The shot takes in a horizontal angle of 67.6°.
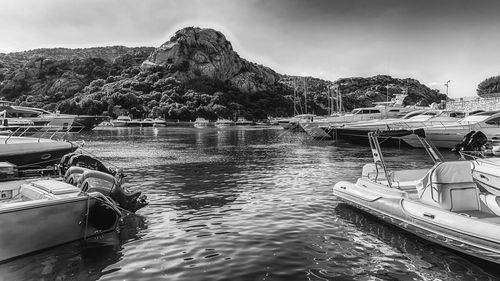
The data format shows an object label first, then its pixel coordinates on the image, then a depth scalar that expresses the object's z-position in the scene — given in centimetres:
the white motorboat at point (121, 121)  12738
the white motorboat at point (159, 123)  13088
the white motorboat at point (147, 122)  12825
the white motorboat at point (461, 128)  3578
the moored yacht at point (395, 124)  4116
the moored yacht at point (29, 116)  5203
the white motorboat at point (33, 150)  1870
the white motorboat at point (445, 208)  888
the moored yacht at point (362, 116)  5522
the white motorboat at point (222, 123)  13680
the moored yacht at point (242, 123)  14641
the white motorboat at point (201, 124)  13512
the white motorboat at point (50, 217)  901
